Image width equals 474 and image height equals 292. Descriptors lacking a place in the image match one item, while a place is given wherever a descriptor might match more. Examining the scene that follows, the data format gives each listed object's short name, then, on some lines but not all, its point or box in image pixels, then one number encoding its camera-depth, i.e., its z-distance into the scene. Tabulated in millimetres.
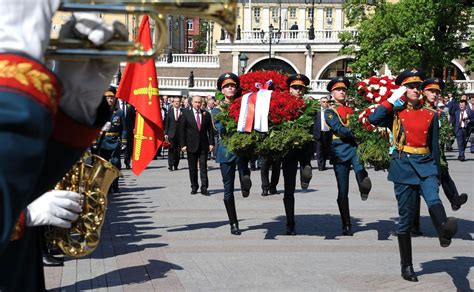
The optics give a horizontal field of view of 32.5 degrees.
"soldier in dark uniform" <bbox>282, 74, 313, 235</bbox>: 9992
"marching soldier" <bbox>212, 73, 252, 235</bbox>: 9977
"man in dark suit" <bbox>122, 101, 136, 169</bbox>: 16922
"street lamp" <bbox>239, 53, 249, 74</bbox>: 43562
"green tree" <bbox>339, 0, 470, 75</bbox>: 36750
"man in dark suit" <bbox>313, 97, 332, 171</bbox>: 15609
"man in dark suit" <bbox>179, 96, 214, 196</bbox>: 15708
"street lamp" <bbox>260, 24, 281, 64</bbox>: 61903
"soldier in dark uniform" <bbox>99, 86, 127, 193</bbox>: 14031
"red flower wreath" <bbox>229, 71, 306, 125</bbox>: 9320
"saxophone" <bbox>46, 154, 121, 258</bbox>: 4094
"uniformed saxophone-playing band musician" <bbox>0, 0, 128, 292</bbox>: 1370
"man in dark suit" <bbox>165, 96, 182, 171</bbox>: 19672
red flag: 9203
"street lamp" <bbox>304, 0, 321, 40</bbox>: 61156
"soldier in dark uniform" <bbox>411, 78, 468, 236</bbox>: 8969
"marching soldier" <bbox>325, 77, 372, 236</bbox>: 10438
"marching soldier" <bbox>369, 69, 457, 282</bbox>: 7445
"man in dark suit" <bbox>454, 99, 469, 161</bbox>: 24250
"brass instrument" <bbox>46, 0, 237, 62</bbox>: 1529
